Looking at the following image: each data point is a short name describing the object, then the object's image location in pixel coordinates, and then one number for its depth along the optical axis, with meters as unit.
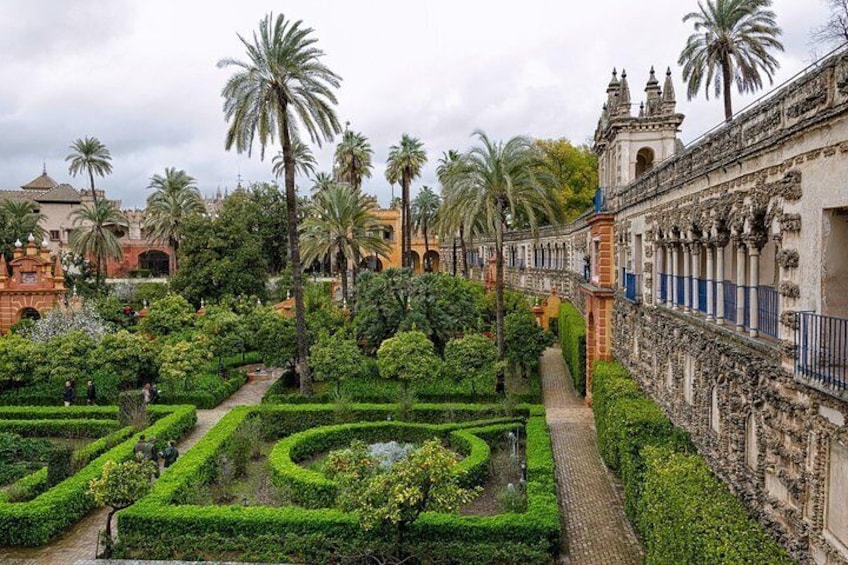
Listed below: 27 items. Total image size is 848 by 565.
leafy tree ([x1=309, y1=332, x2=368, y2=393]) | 27.28
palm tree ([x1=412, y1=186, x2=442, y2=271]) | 74.31
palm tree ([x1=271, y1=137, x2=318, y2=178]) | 57.88
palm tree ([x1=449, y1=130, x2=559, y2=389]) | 27.14
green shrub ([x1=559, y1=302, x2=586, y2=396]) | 29.45
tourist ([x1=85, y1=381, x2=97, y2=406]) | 27.11
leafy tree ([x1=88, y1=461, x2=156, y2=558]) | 14.13
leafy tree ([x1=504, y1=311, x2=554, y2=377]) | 30.91
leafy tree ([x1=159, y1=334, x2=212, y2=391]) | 27.38
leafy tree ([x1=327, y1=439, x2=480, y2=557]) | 12.45
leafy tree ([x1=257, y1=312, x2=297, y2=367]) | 29.81
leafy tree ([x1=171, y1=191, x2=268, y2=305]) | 45.19
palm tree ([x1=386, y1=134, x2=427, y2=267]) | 55.28
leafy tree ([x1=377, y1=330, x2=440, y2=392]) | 26.61
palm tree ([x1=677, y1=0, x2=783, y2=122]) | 30.53
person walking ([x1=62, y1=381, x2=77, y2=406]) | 27.03
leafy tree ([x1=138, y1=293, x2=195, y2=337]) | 37.22
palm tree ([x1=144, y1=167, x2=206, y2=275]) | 57.03
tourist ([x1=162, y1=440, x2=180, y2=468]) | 19.47
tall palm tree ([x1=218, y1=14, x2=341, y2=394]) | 25.86
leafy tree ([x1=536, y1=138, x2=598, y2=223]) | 56.64
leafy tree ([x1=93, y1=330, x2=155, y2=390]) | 27.45
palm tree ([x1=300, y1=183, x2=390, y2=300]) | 41.59
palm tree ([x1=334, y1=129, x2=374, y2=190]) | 54.41
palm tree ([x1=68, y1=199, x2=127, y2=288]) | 55.50
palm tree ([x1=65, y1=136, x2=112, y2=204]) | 60.00
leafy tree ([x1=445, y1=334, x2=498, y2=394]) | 27.47
